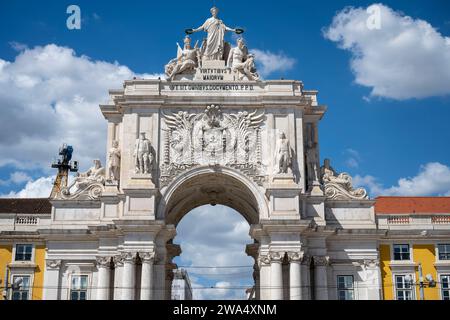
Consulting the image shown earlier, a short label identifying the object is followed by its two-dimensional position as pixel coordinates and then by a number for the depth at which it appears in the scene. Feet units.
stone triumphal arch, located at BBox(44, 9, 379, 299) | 156.35
